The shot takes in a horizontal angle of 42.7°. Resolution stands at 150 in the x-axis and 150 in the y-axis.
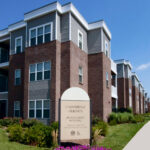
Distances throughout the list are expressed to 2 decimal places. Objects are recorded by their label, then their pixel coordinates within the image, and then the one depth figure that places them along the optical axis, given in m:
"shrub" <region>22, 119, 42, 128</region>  15.69
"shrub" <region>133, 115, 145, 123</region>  21.35
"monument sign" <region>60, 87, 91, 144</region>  9.04
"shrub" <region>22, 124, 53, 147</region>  10.61
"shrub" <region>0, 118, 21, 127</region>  16.22
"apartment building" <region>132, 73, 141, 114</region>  42.58
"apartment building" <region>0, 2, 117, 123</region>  17.06
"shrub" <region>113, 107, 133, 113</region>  28.69
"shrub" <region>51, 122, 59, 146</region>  10.13
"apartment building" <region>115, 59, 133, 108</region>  33.78
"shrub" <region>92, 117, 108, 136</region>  13.49
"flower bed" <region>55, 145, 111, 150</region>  7.27
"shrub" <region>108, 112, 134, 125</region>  19.99
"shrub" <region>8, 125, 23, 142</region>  11.27
